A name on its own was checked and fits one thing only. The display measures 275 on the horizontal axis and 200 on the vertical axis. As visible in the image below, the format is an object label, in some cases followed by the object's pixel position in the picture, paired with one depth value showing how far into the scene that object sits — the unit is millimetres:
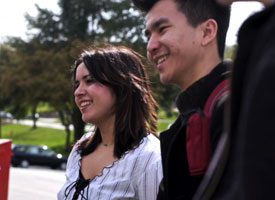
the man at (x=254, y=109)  967
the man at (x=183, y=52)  1628
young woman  2783
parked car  27672
